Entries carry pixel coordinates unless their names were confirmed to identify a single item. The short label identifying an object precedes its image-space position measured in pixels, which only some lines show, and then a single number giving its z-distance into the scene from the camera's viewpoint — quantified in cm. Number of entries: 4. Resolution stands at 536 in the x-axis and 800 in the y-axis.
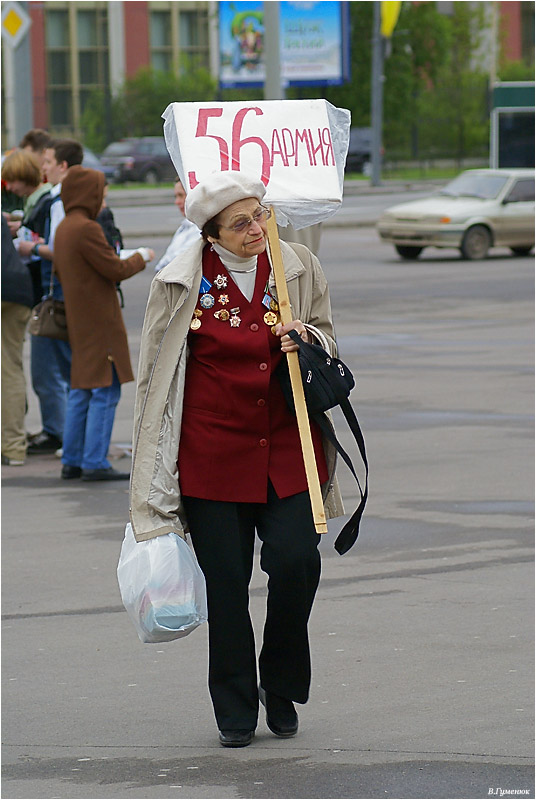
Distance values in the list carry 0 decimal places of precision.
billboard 5297
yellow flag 4931
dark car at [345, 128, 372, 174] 6250
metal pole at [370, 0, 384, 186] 5250
